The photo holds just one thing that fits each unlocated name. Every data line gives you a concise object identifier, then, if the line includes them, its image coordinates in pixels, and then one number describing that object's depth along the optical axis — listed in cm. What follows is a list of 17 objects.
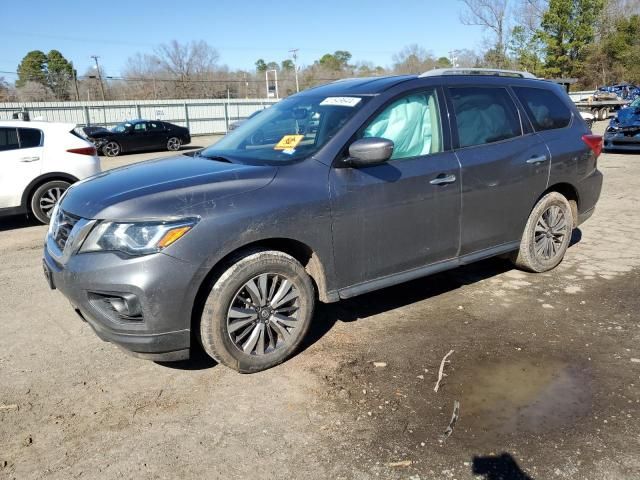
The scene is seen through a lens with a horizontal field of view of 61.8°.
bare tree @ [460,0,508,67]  4125
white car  761
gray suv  304
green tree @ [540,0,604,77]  4681
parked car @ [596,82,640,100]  3587
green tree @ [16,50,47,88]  8329
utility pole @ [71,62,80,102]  5978
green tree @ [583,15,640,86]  4984
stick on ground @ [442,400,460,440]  279
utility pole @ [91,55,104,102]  6310
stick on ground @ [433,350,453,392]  324
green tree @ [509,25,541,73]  4347
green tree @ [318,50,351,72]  10588
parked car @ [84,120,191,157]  2209
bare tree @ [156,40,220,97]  6950
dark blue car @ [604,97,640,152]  1427
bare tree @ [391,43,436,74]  6925
